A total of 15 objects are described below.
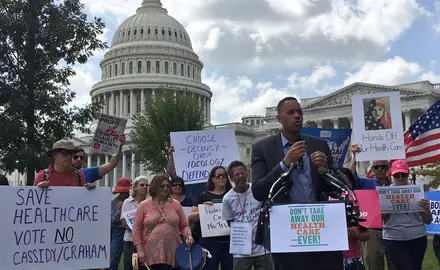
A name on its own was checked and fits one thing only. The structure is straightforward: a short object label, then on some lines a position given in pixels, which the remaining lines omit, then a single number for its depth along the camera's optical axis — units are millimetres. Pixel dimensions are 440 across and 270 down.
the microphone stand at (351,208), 3586
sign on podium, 3617
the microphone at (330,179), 3705
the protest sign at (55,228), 5430
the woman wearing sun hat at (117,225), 9430
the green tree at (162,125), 50312
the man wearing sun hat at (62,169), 5801
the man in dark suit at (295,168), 3773
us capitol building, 93938
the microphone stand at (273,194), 3645
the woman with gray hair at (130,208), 8672
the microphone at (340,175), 3763
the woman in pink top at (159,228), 6180
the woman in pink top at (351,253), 6105
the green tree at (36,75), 13148
